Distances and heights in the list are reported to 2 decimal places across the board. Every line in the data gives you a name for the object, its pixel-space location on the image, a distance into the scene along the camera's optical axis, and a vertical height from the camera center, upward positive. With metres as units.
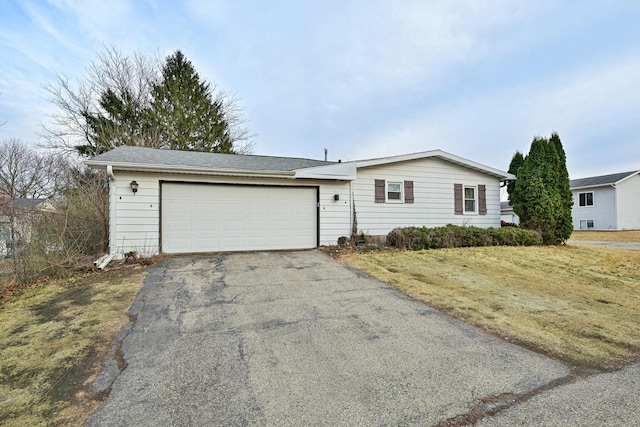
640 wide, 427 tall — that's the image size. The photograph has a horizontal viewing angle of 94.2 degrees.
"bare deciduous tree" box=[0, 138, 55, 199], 17.12 +3.25
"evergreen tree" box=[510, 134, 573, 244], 11.26 +1.09
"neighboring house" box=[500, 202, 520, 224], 31.32 +0.68
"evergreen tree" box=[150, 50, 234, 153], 19.11 +7.53
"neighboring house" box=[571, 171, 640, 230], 20.41 +1.23
